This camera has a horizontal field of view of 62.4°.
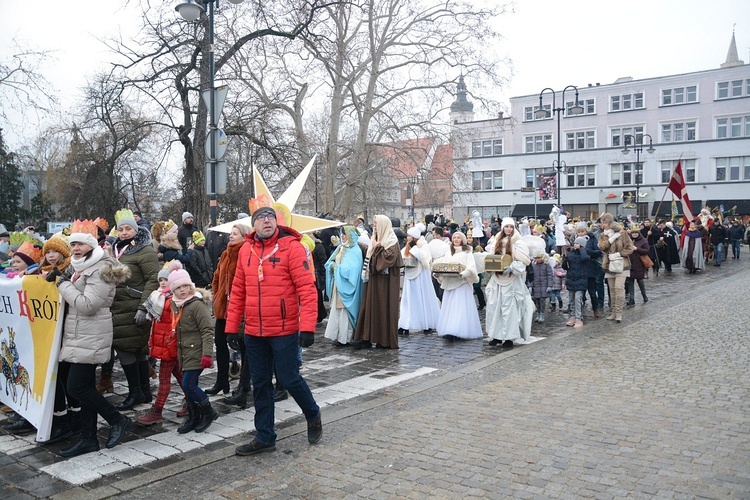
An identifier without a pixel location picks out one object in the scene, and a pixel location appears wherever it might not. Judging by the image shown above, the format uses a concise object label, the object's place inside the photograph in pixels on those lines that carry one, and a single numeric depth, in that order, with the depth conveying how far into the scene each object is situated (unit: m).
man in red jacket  5.09
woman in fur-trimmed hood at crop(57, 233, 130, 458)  5.12
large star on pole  6.80
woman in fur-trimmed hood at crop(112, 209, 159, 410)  6.18
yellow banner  5.39
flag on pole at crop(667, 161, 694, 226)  24.34
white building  54.47
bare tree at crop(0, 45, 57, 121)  16.33
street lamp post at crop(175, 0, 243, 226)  11.38
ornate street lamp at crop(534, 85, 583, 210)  27.88
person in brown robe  9.59
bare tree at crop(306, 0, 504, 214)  31.41
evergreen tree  31.06
